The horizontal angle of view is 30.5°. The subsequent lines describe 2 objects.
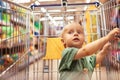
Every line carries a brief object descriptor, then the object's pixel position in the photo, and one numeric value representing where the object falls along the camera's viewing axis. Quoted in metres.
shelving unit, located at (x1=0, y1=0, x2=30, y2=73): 2.12
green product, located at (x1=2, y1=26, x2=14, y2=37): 2.36
